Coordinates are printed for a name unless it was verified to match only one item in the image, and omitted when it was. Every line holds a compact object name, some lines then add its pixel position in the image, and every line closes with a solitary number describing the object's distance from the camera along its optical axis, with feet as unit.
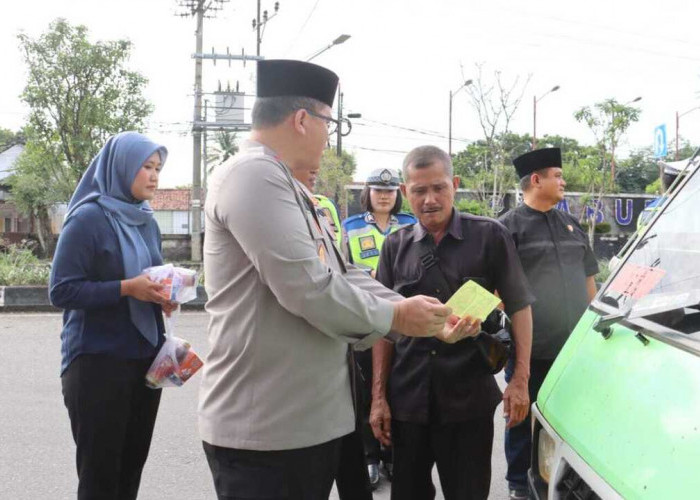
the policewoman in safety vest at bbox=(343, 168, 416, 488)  15.47
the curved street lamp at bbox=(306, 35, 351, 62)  58.39
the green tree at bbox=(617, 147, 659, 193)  182.53
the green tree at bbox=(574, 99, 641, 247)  67.31
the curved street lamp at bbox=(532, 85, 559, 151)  110.72
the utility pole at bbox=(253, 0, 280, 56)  85.92
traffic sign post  47.21
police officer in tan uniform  5.94
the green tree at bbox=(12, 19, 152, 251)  74.79
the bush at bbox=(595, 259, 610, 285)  41.26
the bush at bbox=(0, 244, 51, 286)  36.42
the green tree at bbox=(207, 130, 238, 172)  165.89
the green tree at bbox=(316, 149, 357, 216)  88.94
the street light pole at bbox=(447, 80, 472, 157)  116.26
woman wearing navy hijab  8.94
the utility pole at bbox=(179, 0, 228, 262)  79.56
